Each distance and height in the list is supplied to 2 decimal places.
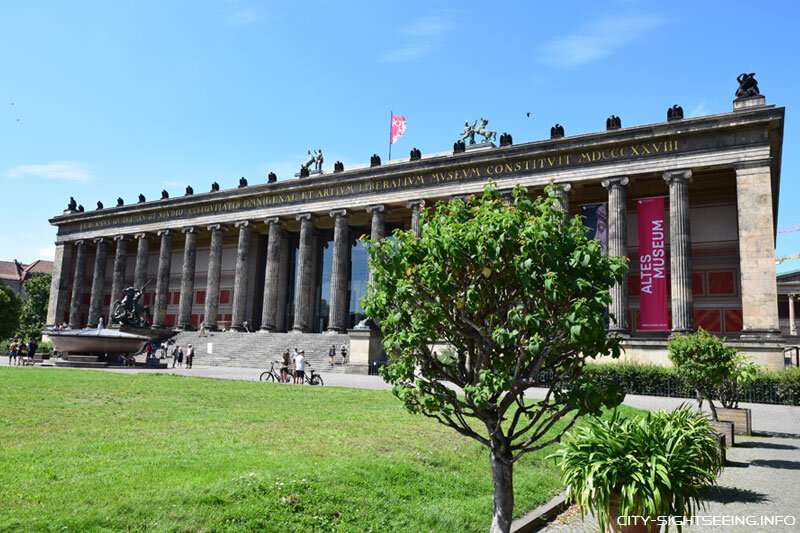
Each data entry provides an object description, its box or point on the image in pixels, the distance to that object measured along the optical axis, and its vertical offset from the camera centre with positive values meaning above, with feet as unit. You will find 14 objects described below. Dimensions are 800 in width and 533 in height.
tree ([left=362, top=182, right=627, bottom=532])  16.76 +1.06
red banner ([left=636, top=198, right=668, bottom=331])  101.91 +15.28
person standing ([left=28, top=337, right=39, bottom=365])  106.83 -5.48
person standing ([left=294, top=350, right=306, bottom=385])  79.66 -5.36
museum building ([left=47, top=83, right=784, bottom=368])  101.40 +28.58
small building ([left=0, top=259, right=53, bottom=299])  363.97 +32.43
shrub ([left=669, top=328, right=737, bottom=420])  45.96 -1.07
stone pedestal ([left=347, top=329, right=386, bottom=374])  106.32 -3.11
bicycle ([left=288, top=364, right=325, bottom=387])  79.05 -6.96
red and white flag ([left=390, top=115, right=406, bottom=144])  147.43 +55.27
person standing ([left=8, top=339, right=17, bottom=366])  111.04 -6.60
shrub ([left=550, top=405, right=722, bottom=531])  16.90 -3.90
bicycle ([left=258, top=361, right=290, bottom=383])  86.55 -7.44
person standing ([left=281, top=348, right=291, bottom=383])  82.89 -6.08
